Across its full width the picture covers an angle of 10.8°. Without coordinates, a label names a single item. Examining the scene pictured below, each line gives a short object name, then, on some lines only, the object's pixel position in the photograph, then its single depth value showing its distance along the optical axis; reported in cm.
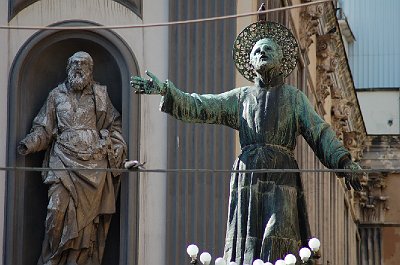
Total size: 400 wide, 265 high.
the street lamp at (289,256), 1959
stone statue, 2669
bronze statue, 2041
